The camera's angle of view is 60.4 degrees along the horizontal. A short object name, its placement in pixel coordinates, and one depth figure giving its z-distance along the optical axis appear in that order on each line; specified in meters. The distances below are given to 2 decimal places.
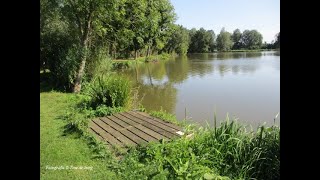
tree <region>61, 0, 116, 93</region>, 10.26
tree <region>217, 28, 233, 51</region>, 52.56
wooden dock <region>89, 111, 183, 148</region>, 4.80
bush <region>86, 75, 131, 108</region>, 7.35
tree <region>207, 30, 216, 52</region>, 57.62
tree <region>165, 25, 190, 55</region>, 45.41
